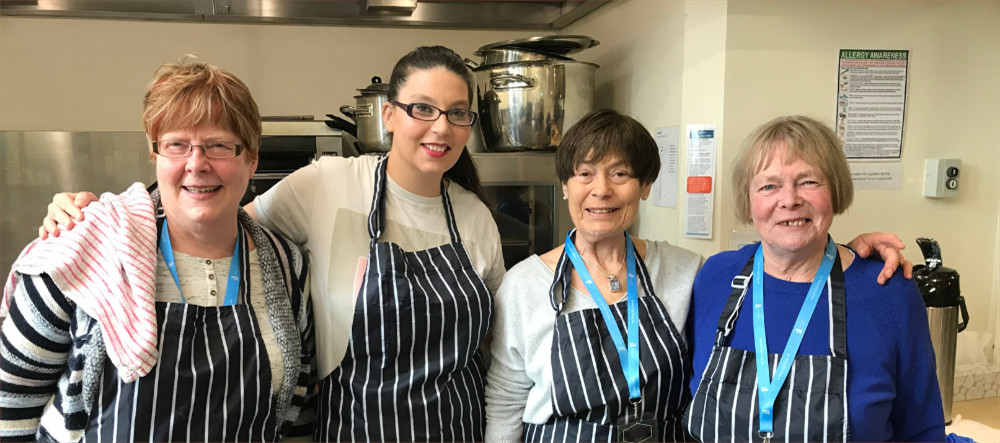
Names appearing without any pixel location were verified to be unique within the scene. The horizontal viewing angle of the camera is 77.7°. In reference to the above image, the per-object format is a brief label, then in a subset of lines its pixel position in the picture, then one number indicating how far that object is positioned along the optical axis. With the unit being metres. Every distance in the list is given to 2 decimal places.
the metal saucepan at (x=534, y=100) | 1.97
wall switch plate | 1.80
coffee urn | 1.67
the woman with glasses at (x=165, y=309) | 1.01
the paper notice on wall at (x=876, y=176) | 1.78
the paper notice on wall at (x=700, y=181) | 1.75
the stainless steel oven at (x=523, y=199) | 2.07
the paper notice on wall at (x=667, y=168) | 1.90
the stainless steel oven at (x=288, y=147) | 2.11
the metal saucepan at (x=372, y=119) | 2.00
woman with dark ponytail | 1.33
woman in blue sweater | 1.13
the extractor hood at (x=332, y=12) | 2.57
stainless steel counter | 2.12
